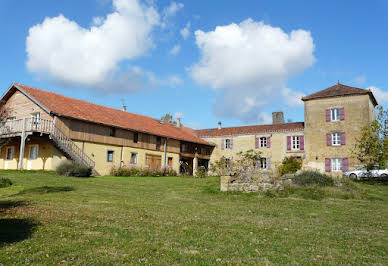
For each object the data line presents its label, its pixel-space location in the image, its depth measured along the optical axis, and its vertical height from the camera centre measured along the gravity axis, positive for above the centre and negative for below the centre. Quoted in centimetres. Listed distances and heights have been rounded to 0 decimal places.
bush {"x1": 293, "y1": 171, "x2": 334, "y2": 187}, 1415 -33
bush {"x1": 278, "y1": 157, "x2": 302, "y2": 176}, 2836 +50
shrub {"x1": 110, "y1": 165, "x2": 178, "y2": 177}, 2569 -29
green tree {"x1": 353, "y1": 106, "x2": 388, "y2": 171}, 2119 +223
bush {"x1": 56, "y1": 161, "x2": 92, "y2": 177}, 1934 -18
